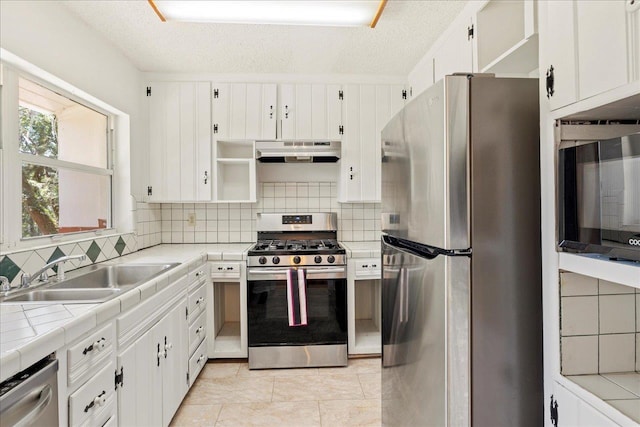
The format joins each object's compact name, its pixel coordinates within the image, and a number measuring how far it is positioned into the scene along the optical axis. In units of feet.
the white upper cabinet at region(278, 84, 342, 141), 9.47
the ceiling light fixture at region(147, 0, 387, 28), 5.79
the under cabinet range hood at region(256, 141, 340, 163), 9.19
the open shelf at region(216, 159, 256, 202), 10.17
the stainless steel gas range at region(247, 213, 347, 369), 8.32
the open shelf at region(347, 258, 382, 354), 8.74
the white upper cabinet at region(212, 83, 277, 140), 9.39
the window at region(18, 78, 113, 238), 5.82
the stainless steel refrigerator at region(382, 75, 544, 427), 3.52
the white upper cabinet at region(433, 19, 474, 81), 6.07
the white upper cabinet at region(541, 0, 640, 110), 2.43
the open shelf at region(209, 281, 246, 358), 8.68
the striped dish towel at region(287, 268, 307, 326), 8.20
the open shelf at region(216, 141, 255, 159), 9.95
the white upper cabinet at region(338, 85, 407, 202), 9.60
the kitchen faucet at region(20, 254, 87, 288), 4.93
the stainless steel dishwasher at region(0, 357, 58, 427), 2.64
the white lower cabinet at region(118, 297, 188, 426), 4.60
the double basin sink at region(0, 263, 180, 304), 4.83
